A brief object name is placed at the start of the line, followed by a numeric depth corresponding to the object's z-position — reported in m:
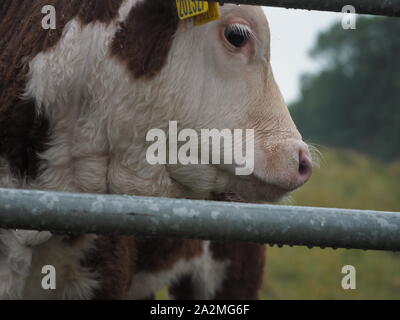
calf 1.47
